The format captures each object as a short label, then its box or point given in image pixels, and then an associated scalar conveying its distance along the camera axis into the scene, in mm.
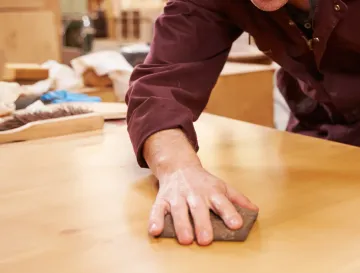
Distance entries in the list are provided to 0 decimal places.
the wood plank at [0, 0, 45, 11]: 1591
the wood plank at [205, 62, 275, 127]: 1393
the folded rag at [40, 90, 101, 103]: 1074
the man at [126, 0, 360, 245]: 646
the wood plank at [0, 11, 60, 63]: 1580
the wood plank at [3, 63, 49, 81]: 1194
